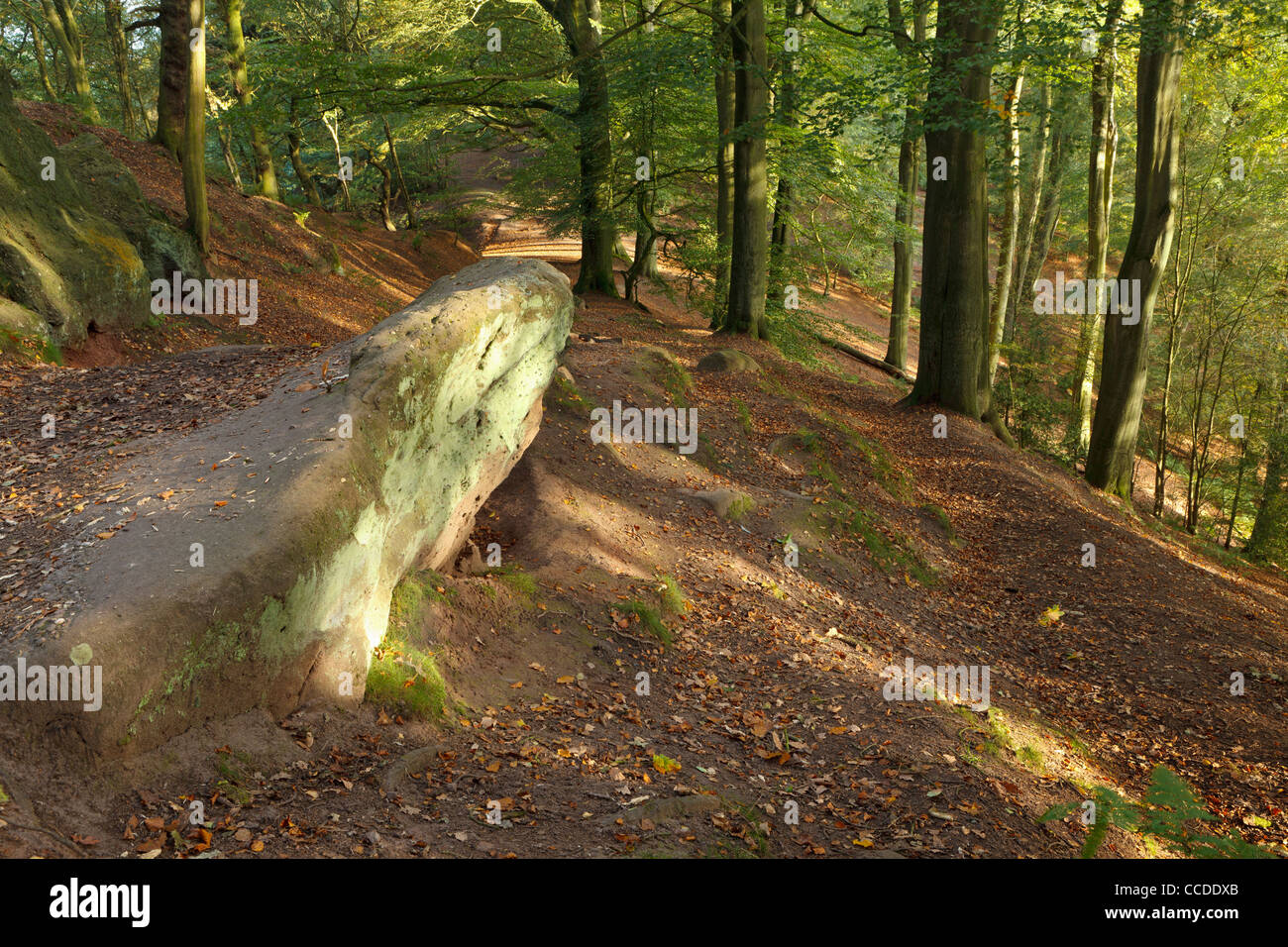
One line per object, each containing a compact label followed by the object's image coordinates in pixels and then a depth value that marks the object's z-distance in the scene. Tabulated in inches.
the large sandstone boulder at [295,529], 170.2
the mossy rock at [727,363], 581.6
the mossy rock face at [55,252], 381.1
